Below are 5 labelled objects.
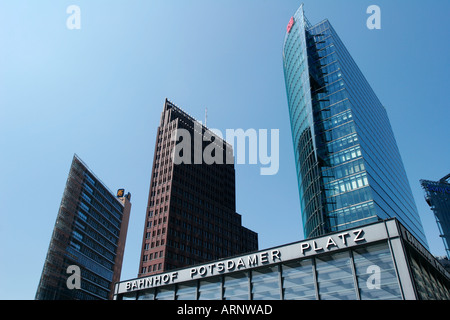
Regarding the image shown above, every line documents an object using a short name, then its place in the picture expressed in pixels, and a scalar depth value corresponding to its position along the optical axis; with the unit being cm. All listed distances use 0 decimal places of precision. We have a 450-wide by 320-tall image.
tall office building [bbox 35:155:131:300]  11156
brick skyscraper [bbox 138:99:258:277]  10544
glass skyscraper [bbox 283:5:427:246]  7456
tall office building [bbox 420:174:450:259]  16192
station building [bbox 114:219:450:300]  2075
